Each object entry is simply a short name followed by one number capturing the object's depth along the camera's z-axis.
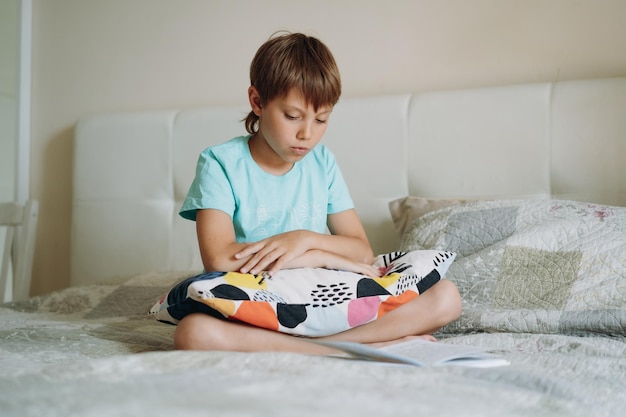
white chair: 2.50
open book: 0.98
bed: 0.78
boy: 1.28
